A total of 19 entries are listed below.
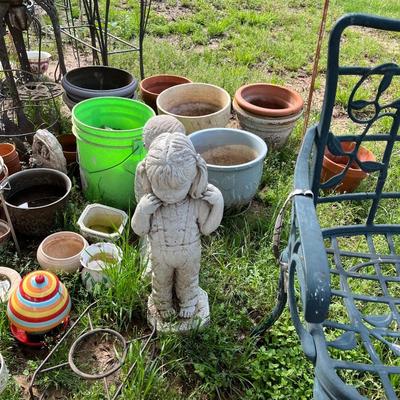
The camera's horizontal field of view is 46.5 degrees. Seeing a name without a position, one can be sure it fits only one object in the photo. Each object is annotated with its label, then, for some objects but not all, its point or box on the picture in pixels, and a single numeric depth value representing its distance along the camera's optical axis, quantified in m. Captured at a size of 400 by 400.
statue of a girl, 1.65
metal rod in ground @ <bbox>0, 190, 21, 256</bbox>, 2.27
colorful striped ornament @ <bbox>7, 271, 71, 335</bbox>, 1.91
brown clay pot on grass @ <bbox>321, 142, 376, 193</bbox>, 2.87
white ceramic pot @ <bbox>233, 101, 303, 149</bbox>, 3.17
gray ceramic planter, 2.52
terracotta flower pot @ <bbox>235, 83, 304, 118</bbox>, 3.38
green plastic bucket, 2.51
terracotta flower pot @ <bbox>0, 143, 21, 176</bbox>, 2.68
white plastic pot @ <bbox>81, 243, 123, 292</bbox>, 2.18
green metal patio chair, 1.22
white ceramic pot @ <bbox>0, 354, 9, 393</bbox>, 1.69
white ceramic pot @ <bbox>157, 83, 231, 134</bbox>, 3.17
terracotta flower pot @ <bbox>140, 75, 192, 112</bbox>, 3.50
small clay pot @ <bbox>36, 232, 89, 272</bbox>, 2.23
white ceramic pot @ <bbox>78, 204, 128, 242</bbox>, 2.41
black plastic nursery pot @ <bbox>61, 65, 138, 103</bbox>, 2.90
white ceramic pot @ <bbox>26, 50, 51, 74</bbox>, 3.89
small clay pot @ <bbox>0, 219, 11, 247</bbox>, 2.37
